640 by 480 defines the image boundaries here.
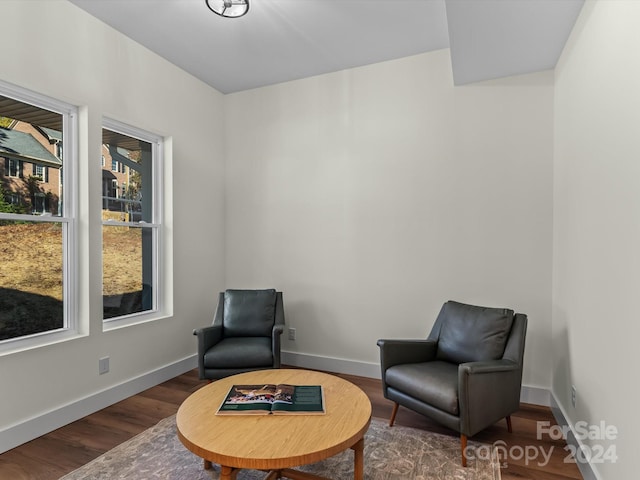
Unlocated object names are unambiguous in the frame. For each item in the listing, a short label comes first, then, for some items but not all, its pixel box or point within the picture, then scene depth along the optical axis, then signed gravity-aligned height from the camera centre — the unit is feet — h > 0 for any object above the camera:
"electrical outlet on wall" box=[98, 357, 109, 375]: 9.68 -3.33
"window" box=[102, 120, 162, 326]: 10.52 +0.45
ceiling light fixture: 8.33 +5.25
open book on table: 6.34 -2.92
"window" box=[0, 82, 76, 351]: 8.25 +0.35
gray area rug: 6.81 -4.34
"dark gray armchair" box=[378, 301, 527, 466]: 7.25 -2.92
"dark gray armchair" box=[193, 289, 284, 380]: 10.05 -2.92
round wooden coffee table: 5.13 -2.98
